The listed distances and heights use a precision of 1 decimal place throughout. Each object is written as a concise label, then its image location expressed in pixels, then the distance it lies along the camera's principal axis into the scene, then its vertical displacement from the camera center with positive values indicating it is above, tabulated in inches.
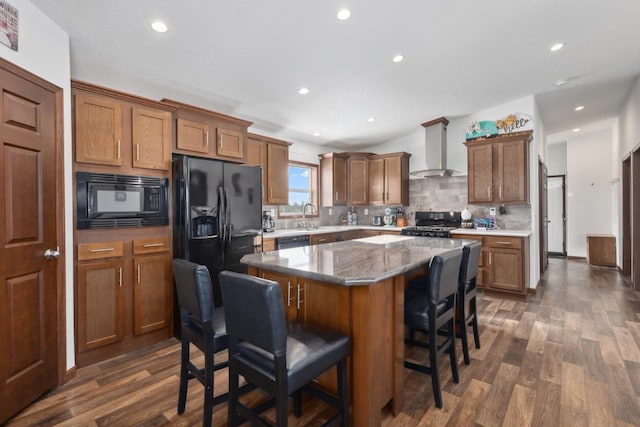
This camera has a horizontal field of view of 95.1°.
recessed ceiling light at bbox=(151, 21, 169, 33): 84.5 +54.9
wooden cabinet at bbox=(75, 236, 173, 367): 92.5 -28.1
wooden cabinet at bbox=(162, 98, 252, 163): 117.8 +35.0
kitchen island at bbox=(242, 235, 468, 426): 58.8 -20.7
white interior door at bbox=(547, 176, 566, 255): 278.5 -3.0
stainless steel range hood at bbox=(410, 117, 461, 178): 195.5 +42.4
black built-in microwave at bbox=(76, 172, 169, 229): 92.4 +4.6
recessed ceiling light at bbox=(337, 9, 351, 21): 87.7 +60.3
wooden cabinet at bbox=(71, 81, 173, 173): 92.0 +28.8
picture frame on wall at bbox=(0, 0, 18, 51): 67.1 +44.5
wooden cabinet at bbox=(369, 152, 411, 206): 216.7 +25.1
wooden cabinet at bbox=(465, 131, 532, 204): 165.6 +25.0
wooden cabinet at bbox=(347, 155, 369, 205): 229.5 +25.3
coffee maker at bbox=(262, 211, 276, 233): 170.6 -6.1
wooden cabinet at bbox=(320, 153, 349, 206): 220.8 +25.4
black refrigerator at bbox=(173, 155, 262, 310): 107.8 +0.2
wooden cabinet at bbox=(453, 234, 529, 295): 153.9 -28.7
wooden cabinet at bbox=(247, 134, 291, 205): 160.7 +28.6
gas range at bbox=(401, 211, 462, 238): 183.0 -8.5
